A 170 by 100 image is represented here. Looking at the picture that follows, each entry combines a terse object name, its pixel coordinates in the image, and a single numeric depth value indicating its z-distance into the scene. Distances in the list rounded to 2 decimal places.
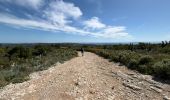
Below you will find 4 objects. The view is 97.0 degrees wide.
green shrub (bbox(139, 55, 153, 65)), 7.10
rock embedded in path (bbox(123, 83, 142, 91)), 4.03
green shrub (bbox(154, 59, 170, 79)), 4.94
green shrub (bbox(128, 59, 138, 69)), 6.97
